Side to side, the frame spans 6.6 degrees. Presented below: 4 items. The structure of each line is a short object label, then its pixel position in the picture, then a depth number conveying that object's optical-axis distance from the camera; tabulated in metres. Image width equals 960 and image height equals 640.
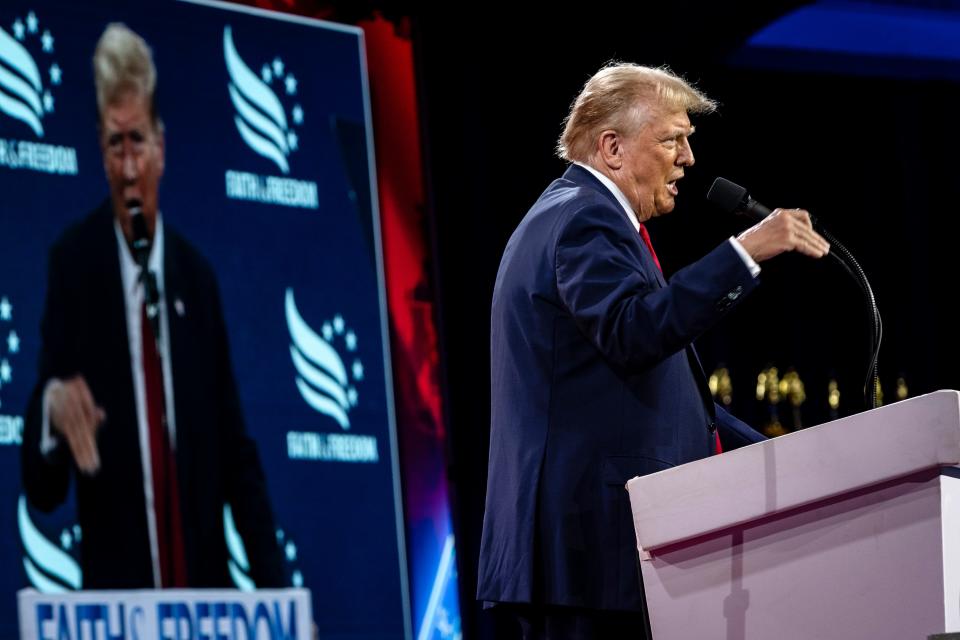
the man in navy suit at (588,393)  13.06
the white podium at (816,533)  12.71
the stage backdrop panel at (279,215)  15.31
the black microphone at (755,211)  13.19
